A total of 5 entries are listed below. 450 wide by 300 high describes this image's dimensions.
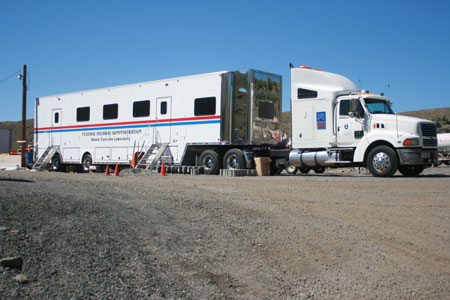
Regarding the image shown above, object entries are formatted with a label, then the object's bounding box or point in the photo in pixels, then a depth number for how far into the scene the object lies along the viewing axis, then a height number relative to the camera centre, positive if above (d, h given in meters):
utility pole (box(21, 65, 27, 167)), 28.62 +3.31
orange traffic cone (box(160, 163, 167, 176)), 17.50 -0.33
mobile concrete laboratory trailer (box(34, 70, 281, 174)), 17.89 +1.65
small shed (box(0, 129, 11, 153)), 41.78 +1.70
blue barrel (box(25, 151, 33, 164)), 25.19 +0.17
